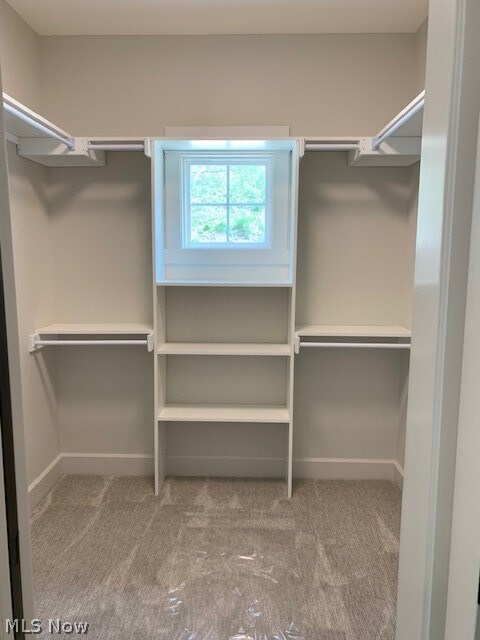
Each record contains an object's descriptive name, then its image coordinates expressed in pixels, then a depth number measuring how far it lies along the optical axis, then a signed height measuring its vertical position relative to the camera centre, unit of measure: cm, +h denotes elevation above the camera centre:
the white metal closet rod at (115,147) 238 +64
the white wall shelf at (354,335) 247 -39
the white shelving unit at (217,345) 244 -48
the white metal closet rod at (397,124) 175 +64
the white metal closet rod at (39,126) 186 +65
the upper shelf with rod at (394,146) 203 +64
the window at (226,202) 263 +39
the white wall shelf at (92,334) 248 -42
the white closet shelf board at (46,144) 207 +64
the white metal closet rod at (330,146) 235 +65
